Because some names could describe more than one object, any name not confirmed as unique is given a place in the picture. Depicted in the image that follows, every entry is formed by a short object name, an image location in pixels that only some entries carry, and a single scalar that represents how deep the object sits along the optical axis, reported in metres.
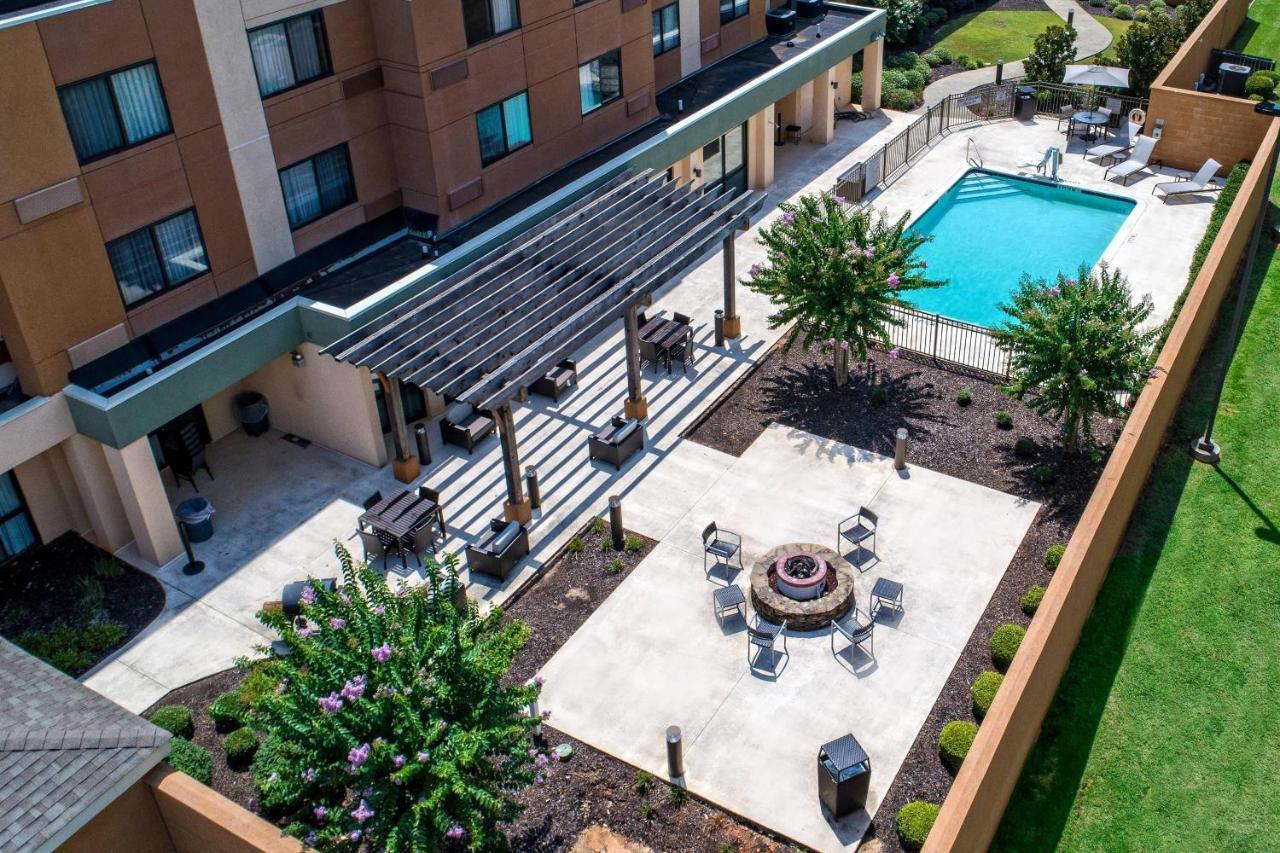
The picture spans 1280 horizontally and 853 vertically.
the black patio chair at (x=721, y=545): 20.52
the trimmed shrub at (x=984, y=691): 17.67
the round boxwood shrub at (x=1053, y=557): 20.50
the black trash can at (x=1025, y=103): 38.28
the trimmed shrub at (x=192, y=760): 17.00
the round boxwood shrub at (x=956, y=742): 16.89
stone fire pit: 19.56
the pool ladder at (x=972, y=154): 35.78
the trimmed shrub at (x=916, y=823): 15.80
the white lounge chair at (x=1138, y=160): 34.50
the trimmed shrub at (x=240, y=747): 17.44
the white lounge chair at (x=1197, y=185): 33.28
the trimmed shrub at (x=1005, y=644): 18.48
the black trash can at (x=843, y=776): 15.98
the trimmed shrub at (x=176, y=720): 17.94
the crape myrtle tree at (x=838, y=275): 24.05
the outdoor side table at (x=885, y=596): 19.42
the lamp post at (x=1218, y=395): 22.28
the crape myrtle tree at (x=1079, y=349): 21.64
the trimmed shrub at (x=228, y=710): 16.61
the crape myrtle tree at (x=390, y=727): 13.37
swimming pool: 30.20
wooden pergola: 21.00
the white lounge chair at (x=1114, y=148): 35.50
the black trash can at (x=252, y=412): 24.58
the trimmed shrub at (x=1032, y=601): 19.48
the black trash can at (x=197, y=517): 21.95
